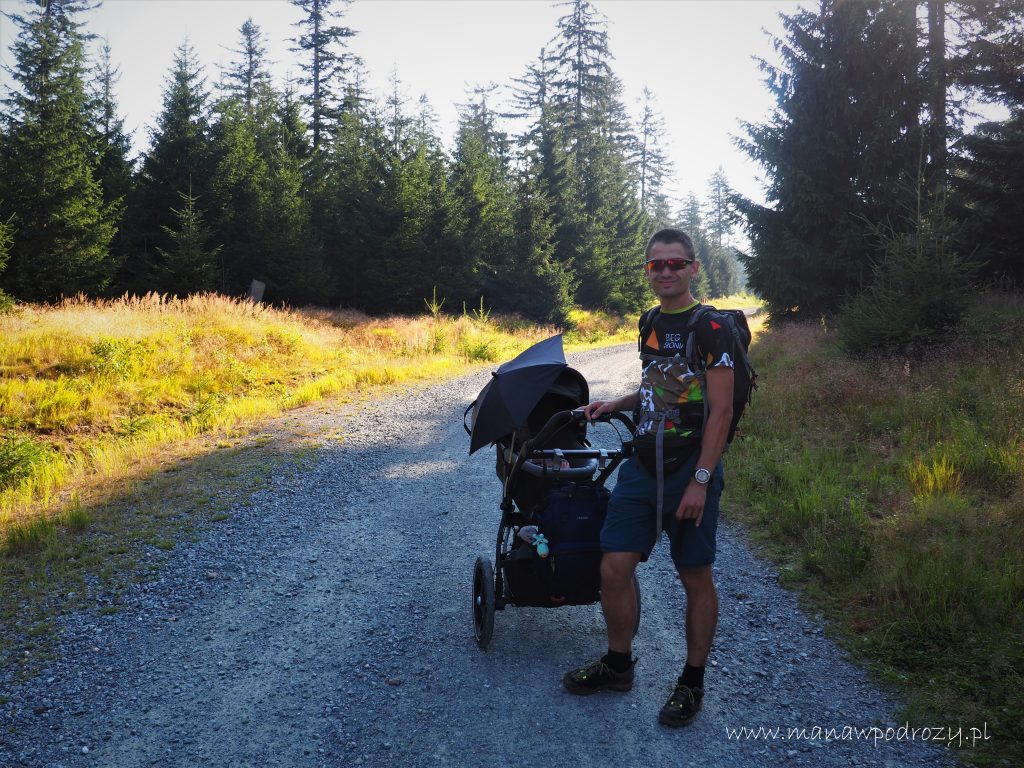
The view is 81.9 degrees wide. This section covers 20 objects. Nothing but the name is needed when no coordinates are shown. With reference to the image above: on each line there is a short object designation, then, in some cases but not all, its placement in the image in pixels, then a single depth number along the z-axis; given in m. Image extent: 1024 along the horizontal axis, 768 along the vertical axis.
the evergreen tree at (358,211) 26.86
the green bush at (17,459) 7.26
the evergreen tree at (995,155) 13.60
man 2.78
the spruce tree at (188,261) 22.25
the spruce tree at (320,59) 35.72
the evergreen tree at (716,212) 78.12
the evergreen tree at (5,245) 14.45
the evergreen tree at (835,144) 14.09
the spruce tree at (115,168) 23.44
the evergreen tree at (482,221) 27.41
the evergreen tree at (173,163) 24.89
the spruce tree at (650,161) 58.66
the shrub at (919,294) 9.29
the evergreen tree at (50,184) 19.05
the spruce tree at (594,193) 31.39
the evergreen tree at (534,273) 25.77
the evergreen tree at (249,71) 39.66
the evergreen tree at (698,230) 62.59
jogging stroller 3.27
